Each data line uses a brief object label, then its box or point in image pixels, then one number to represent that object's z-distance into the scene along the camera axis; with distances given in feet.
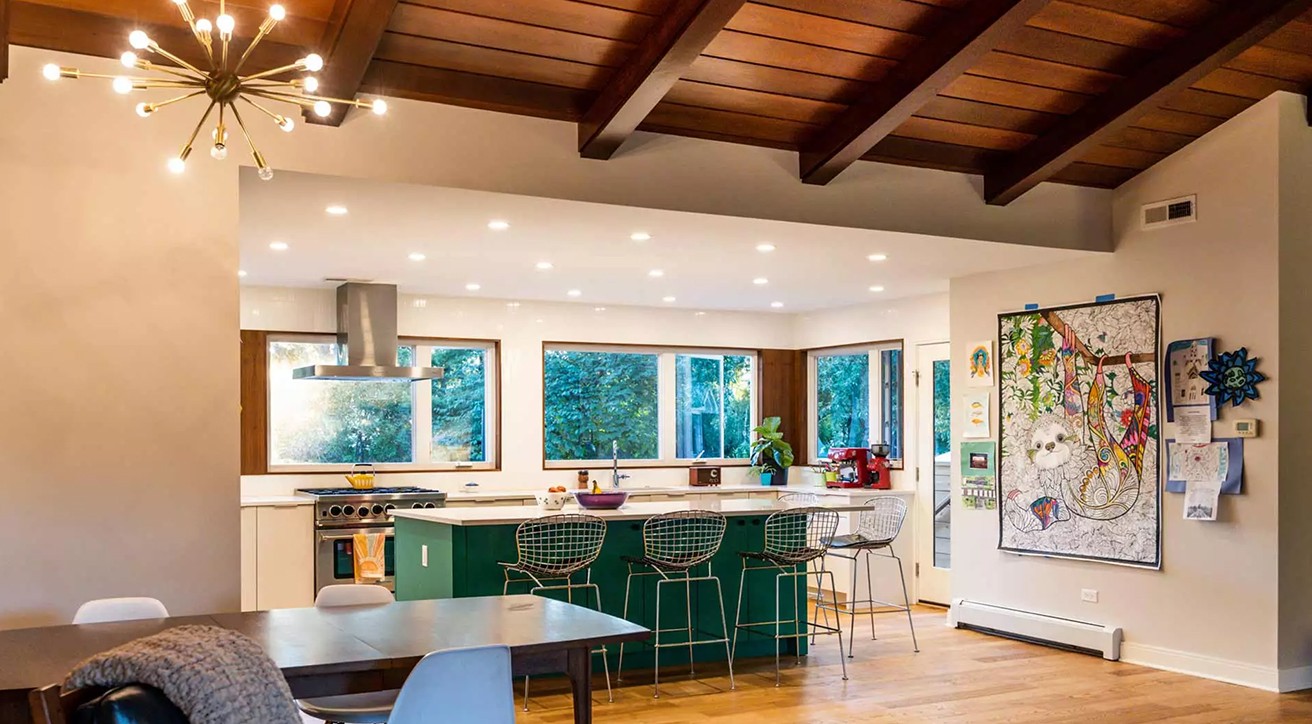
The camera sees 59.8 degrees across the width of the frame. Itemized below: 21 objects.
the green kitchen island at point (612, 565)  19.57
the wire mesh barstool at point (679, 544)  20.15
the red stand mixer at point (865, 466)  29.58
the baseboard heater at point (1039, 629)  21.76
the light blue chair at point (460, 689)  9.47
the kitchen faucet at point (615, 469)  29.27
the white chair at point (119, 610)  12.17
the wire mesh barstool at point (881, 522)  22.68
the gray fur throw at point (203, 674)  6.79
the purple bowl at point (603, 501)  21.74
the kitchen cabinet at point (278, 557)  25.25
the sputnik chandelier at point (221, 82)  9.50
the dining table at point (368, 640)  9.79
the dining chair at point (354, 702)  11.28
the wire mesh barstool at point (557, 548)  18.84
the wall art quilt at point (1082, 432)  21.34
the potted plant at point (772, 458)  32.68
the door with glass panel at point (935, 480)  28.30
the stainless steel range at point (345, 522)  25.62
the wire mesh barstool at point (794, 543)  20.80
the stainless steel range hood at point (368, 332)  26.55
